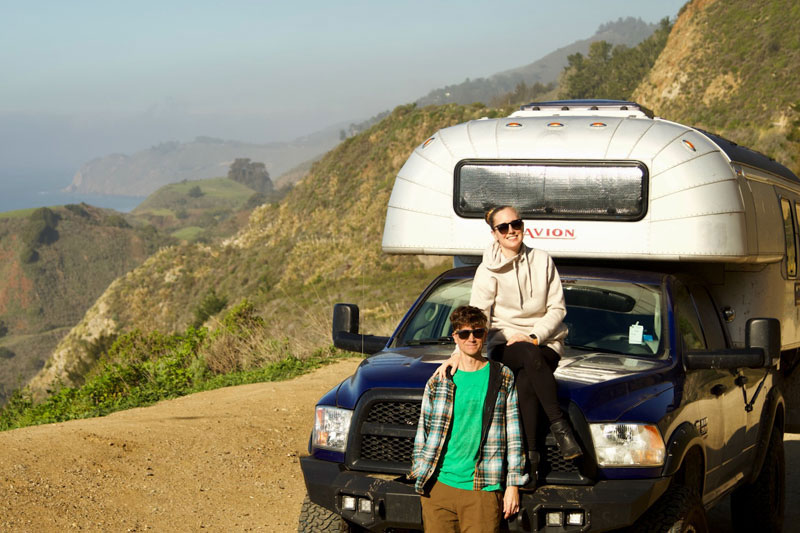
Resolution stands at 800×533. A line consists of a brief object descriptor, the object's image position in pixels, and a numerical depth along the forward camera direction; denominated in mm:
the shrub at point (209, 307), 51688
